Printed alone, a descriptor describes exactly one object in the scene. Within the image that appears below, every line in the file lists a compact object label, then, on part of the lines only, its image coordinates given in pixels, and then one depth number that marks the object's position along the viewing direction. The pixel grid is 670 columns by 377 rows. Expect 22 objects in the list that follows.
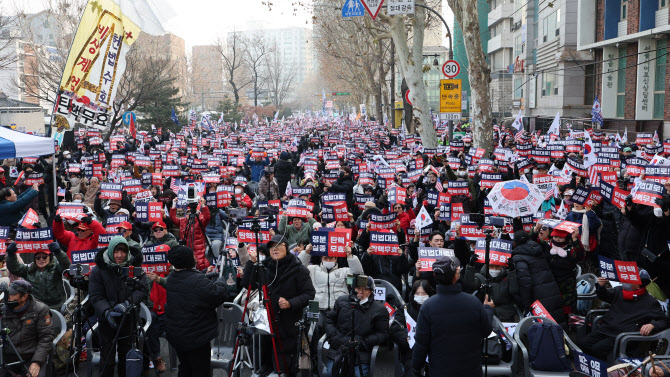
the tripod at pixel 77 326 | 6.38
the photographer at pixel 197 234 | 9.27
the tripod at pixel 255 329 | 6.15
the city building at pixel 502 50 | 64.44
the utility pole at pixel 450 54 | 22.16
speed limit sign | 20.02
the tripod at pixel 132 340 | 6.08
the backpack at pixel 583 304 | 8.00
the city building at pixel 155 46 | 49.47
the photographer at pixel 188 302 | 5.71
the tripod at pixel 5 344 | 5.90
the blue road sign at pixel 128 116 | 30.62
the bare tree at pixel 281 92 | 97.26
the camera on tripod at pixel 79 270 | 6.37
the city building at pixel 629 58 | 28.28
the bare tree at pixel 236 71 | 64.00
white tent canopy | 9.76
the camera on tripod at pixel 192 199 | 9.20
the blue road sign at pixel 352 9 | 16.61
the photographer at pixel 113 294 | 6.29
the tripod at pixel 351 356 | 6.15
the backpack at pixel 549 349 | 6.20
